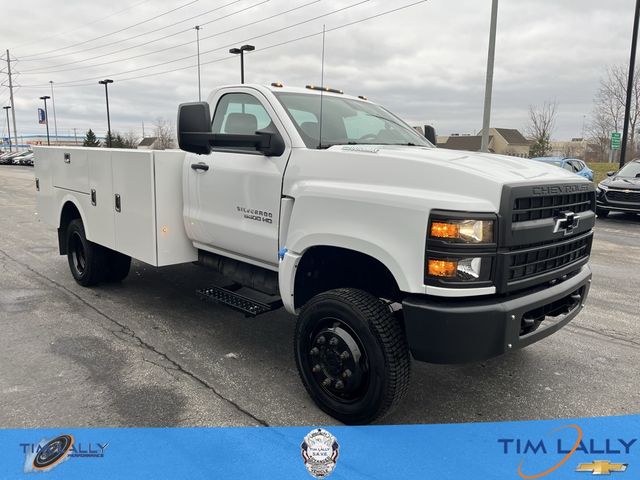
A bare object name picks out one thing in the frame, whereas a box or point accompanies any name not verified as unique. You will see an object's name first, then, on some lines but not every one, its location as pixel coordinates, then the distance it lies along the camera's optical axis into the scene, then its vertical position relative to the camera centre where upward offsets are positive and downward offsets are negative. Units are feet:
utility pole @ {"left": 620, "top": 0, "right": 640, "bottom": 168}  67.00 +10.20
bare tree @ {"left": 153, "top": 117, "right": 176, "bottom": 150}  203.30 +5.23
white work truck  9.06 -1.72
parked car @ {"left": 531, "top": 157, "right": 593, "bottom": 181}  56.70 -1.68
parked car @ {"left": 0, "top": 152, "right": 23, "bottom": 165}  162.46 -4.99
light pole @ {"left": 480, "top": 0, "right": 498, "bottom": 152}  47.65 +6.34
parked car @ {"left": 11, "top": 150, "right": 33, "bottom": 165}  158.71 -4.63
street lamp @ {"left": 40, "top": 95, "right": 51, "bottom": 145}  215.20 +12.55
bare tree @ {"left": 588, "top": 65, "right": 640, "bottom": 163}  98.94 +6.76
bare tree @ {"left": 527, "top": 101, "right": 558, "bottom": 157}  146.51 +3.40
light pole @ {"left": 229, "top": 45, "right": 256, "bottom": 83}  76.90 +13.98
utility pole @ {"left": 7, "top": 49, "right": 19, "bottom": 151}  241.14 +22.76
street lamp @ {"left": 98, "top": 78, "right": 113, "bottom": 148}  143.38 +15.14
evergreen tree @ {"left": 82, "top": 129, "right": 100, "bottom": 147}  181.94 +1.84
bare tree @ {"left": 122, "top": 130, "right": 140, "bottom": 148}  221.76 +3.16
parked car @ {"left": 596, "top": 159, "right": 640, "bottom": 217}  44.16 -3.55
